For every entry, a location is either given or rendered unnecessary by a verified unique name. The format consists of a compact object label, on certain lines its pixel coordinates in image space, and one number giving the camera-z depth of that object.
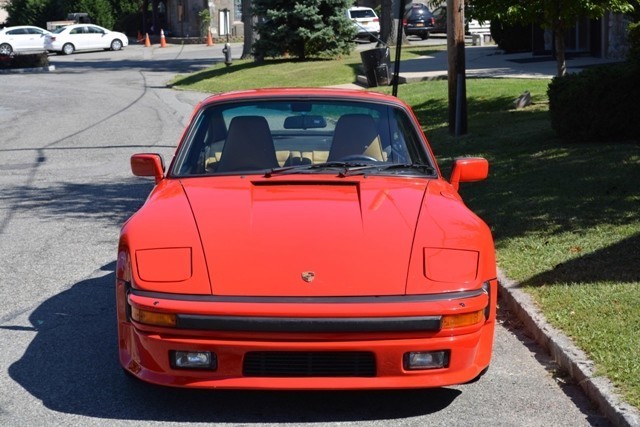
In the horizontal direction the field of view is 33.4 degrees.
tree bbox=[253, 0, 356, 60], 34.78
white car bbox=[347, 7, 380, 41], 51.16
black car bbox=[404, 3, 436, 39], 49.75
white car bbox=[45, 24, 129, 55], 55.31
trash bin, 25.66
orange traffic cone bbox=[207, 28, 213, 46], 60.53
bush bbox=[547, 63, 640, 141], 13.08
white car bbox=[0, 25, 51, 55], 54.34
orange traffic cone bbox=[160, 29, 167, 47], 59.94
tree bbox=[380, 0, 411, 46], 39.06
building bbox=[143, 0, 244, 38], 64.06
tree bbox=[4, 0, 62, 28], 72.00
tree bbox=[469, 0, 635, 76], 15.02
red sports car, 4.96
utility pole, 16.16
